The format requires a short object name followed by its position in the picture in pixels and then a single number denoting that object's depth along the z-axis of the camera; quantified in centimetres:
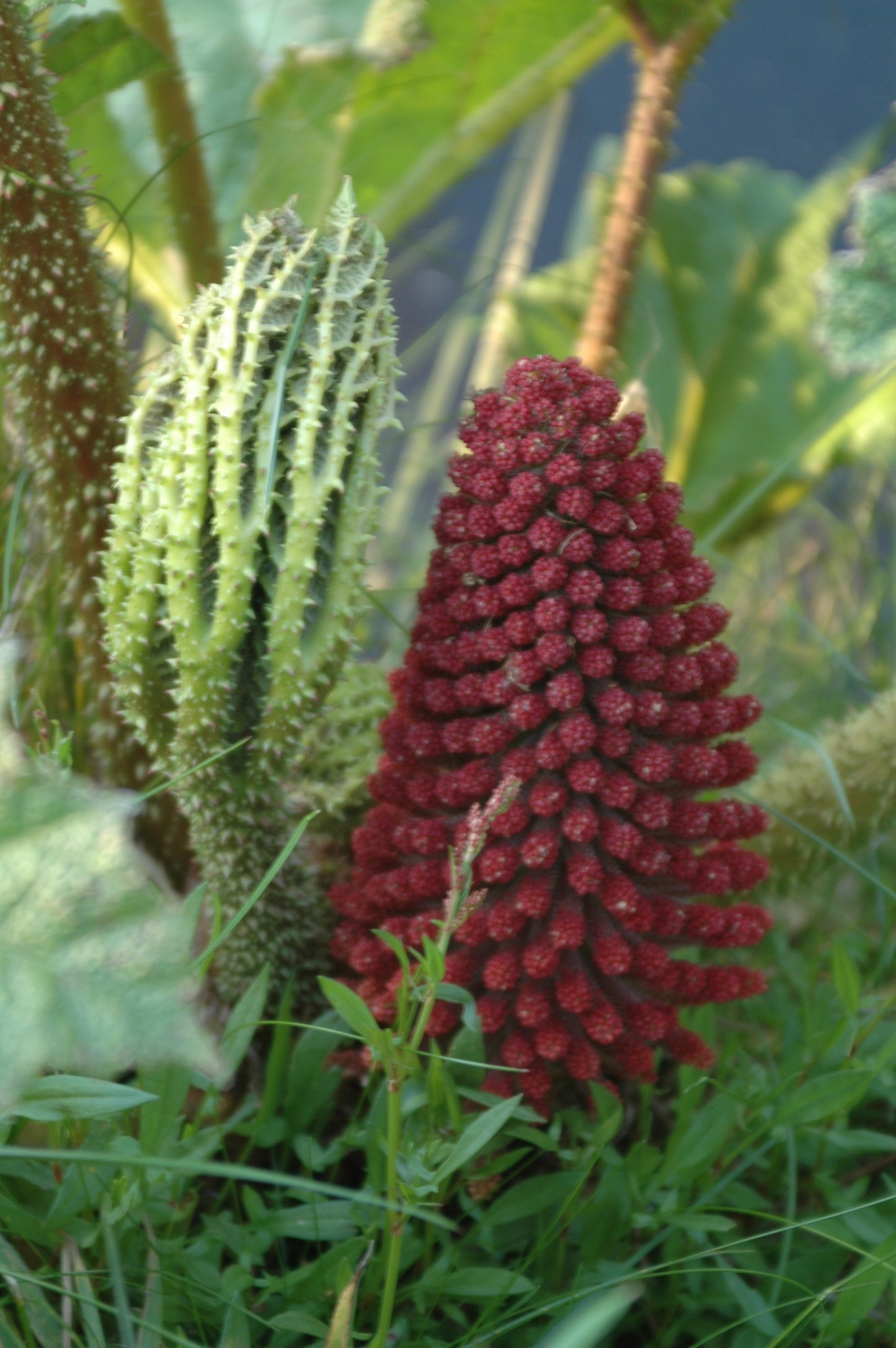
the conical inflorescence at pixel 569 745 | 121
